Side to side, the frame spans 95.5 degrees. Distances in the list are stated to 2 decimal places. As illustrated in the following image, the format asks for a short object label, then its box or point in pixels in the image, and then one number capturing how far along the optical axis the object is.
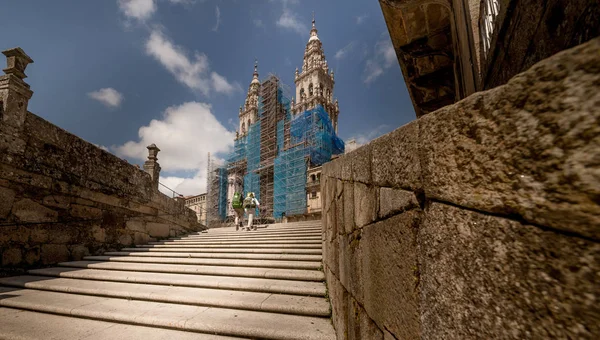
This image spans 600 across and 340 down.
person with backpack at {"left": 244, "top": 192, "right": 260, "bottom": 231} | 9.70
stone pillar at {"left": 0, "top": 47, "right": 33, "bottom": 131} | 4.75
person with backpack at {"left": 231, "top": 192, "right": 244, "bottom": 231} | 9.77
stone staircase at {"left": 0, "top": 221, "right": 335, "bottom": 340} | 2.84
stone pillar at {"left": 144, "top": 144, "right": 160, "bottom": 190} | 8.52
